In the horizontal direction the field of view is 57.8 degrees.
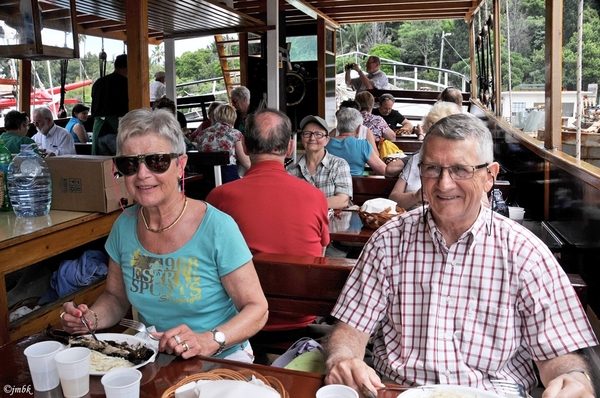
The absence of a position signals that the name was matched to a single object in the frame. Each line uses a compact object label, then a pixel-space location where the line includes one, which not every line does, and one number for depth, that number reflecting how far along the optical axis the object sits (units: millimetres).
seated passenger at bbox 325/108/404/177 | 4945
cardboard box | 3369
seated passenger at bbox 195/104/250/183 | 6160
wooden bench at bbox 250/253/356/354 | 1983
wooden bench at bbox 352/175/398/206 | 4105
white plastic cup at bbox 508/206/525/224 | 3045
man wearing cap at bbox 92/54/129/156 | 5691
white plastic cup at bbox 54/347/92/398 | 1238
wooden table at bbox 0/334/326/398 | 1299
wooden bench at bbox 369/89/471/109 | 13055
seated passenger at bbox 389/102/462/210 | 3414
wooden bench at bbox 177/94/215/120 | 12755
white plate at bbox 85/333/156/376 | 1535
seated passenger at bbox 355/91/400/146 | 7359
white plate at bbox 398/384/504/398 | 1231
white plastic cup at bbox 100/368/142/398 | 1191
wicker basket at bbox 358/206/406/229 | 2986
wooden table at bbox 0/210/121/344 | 2799
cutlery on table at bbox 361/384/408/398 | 1282
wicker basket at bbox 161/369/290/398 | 1287
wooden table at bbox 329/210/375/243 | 2939
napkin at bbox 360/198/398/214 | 3045
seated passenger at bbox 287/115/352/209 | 3791
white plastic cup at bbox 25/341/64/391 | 1277
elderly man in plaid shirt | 1491
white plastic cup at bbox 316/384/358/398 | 1166
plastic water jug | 3242
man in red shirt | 2412
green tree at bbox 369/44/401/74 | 29891
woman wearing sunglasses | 1803
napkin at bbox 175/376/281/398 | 1186
